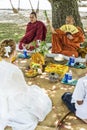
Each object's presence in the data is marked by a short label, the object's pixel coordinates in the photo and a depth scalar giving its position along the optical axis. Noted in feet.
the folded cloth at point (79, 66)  22.37
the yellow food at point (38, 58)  22.34
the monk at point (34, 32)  25.76
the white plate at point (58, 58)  23.44
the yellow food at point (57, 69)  21.14
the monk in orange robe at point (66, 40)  24.53
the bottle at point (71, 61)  22.63
